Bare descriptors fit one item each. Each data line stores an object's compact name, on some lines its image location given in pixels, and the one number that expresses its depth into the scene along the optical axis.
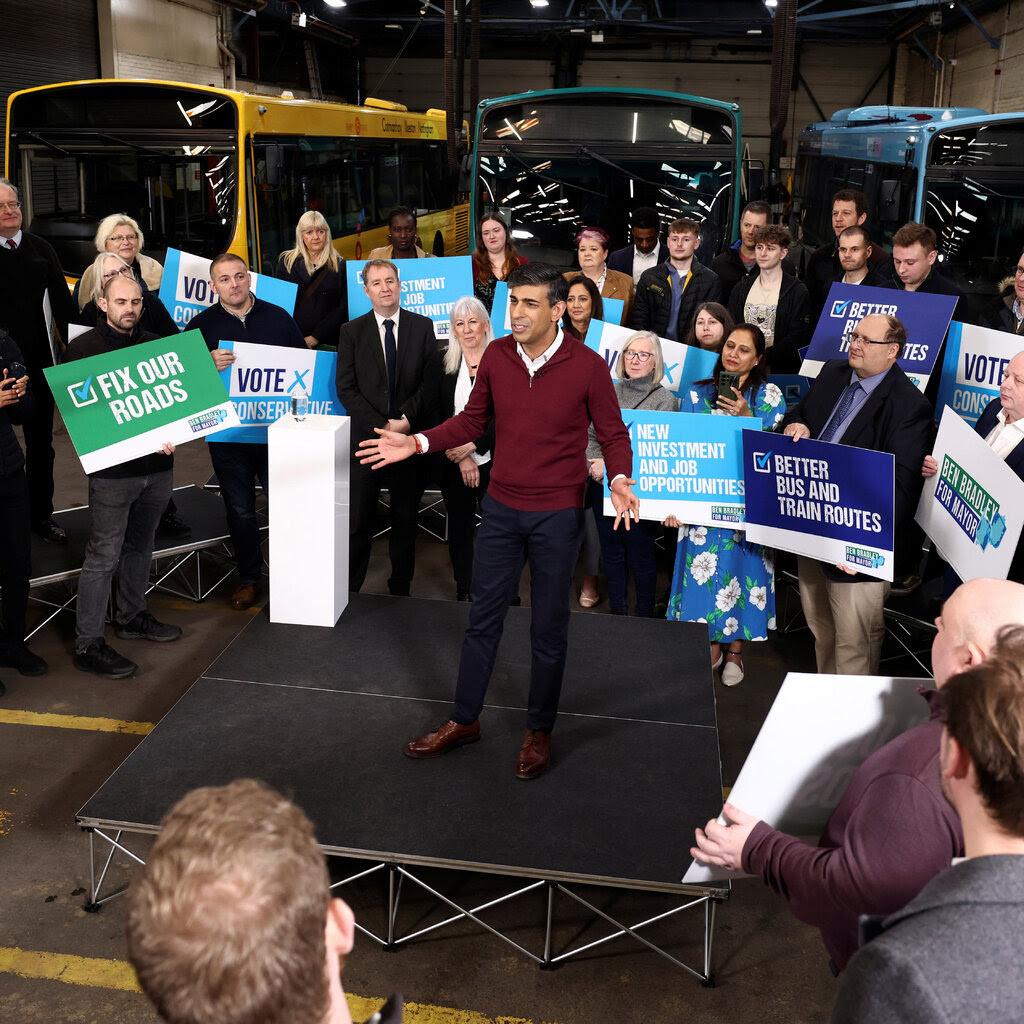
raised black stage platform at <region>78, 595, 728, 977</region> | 3.77
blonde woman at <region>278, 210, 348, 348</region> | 7.99
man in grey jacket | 1.48
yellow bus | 9.45
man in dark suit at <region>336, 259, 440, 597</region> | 5.97
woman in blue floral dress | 5.60
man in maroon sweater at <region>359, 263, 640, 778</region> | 4.07
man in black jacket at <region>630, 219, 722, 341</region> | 7.24
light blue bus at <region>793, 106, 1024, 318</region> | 9.01
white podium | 5.34
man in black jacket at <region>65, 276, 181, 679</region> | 5.46
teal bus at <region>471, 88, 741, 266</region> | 9.59
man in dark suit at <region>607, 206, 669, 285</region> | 8.23
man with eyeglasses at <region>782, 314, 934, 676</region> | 4.80
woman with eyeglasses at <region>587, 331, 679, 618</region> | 5.81
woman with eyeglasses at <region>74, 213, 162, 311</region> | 6.83
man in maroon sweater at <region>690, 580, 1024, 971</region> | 2.03
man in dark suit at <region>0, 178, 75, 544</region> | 6.52
